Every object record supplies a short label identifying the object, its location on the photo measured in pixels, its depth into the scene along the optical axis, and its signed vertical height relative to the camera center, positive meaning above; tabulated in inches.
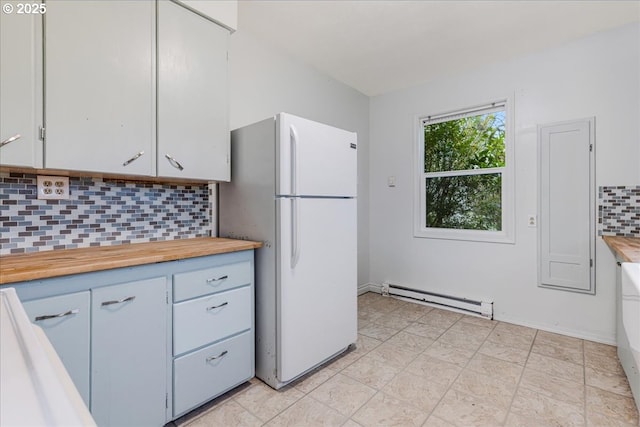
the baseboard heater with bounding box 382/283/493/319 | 118.2 -35.5
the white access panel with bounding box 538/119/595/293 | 99.6 +2.2
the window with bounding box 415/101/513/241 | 118.8 +15.2
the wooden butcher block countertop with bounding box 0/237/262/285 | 45.5 -8.0
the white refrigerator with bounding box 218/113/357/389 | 73.1 -4.0
